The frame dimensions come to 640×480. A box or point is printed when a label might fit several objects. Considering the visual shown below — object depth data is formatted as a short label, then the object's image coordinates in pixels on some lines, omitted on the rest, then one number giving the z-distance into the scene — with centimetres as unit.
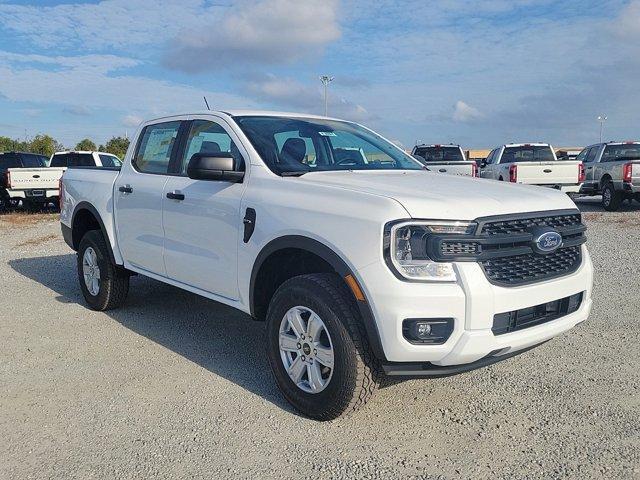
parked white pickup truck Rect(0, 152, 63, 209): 1538
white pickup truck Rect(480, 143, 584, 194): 1427
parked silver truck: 1398
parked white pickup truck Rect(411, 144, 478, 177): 1798
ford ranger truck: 303
